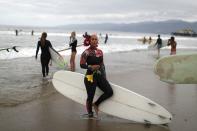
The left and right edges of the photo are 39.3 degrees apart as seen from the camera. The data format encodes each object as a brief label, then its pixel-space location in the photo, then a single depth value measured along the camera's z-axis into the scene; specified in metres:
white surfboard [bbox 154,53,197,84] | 4.31
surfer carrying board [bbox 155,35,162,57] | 18.59
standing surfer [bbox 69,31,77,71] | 10.16
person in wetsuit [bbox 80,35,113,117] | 4.59
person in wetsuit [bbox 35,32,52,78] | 8.31
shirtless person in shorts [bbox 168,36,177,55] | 15.18
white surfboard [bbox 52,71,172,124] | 4.58
